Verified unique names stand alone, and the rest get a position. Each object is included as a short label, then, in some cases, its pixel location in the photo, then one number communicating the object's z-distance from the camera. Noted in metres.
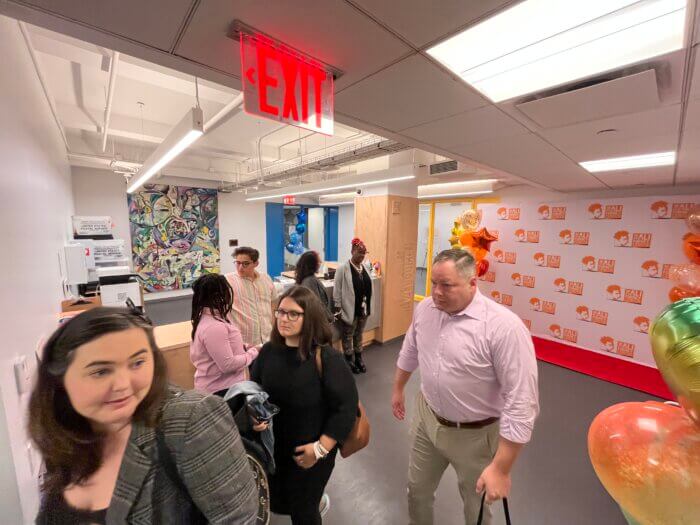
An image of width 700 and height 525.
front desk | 2.34
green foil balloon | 0.75
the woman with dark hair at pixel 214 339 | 1.60
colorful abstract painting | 6.76
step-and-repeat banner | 3.41
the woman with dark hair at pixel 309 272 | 2.90
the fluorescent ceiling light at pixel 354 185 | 3.78
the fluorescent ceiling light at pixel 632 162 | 2.19
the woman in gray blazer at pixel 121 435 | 0.58
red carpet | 3.40
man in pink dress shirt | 1.21
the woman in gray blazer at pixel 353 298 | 3.36
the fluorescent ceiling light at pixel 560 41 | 0.84
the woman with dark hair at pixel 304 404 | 1.26
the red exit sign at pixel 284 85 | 0.91
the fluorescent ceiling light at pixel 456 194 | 4.82
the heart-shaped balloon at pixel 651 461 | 0.78
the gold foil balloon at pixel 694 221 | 2.66
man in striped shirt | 2.28
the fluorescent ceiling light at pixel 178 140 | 2.08
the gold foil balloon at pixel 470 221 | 4.34
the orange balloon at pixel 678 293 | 2.76
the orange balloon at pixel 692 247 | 2.78
